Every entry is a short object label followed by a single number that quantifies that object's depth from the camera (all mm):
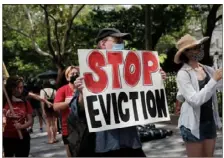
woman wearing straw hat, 3436
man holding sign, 3270
